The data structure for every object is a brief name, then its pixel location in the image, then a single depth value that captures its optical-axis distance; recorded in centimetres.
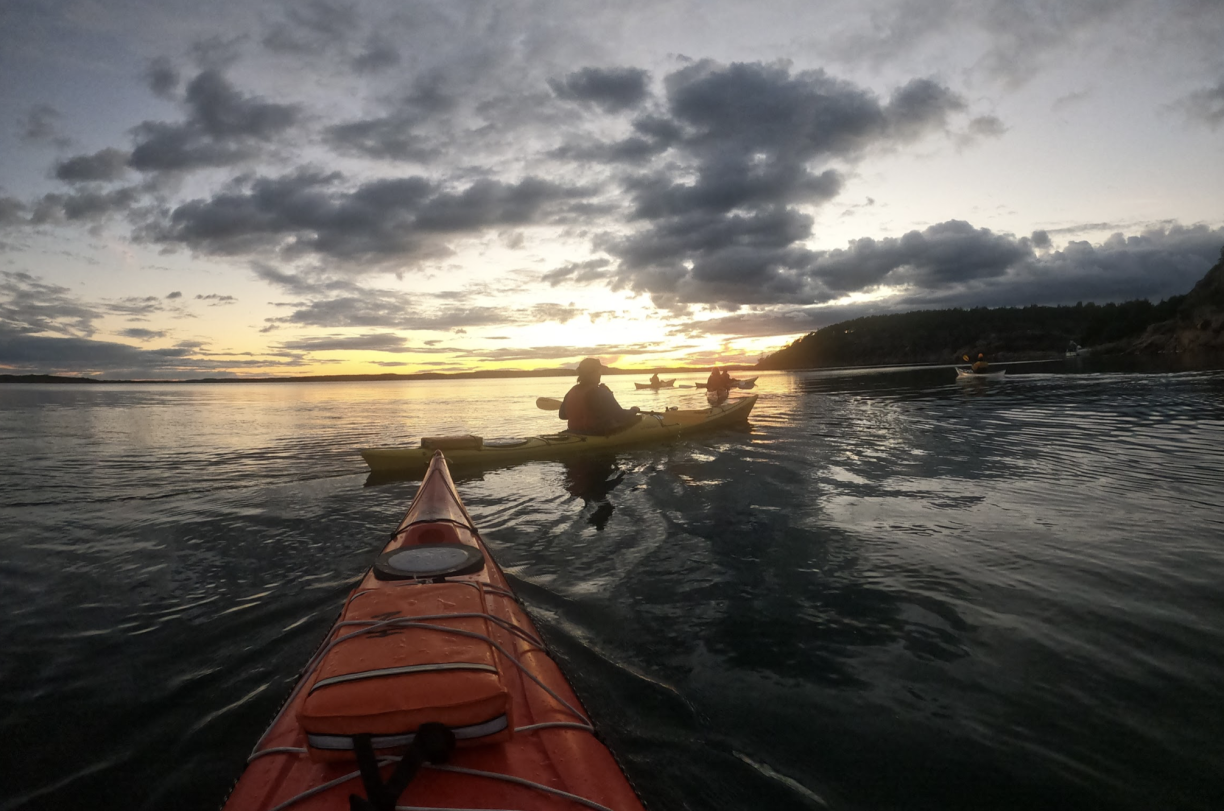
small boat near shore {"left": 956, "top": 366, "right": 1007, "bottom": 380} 3909
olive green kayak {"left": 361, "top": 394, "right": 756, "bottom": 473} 1216
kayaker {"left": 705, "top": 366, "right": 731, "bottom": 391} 2420
